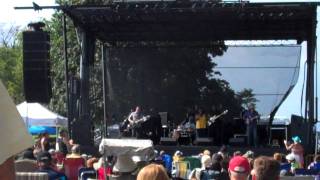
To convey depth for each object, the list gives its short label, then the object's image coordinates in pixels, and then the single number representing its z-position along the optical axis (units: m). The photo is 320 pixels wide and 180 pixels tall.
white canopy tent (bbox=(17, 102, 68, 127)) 26.19
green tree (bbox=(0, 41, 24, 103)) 54.69
